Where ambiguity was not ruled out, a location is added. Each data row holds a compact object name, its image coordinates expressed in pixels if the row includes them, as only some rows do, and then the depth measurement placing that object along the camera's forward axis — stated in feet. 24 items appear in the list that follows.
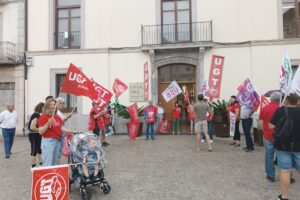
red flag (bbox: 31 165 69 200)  8.70
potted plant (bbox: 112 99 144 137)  30.75
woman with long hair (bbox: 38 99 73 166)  12.01
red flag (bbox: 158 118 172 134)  30.95
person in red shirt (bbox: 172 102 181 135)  30.57
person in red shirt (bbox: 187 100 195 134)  29.05
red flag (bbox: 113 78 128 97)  27.88
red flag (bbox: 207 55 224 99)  23.73
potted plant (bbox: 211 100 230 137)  27.47
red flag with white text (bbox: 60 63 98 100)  13.38
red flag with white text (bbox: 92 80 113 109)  17.82
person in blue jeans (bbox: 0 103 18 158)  20.58
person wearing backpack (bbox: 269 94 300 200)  10.49
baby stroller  11.56
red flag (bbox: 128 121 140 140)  25.02
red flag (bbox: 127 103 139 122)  25.61
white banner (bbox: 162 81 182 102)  24.73
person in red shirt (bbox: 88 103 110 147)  21.94
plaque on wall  32.11
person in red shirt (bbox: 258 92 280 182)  12.96
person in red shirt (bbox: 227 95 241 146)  22.08
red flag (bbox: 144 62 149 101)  29.09
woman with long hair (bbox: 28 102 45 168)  16.23
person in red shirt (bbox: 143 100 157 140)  26.55
